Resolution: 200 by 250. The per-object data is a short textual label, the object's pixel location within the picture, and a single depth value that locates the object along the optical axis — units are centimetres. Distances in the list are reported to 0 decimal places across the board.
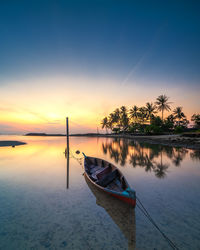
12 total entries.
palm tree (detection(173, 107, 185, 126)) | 7169
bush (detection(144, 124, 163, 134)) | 6125
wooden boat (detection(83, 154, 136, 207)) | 599
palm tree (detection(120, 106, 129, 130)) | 8500
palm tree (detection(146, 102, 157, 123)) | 6821
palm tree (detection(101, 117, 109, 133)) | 11644
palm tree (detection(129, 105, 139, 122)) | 7723
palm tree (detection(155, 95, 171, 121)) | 6256
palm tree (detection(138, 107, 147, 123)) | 7046
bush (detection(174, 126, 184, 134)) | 5778
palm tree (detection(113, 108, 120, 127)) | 9562
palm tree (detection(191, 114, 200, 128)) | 5449
